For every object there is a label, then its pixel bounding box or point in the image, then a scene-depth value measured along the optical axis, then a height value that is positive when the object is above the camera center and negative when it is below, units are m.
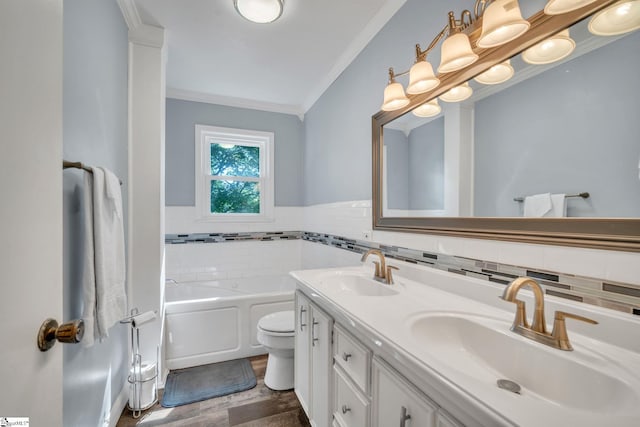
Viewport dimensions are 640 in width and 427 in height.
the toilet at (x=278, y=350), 1.90 -0.96
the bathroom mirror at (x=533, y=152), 0.76 +0.22
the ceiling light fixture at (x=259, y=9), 1.62 +1.24
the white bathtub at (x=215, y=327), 2.21 -0.95
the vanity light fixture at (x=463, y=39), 0.90 +0.65
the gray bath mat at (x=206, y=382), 1.87 -1.25
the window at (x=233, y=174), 3.06 +0.46
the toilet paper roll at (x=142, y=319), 1.59 -0.62
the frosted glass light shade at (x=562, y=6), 0.79 +0.61
